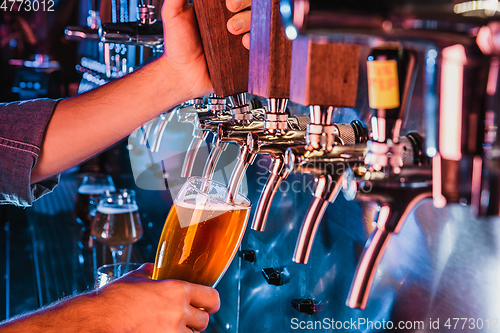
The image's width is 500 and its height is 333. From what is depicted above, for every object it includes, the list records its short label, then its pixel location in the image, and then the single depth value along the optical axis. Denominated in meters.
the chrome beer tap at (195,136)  1.10
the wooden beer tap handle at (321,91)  0.50
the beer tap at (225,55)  0.83
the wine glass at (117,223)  1.71
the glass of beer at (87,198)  2.25
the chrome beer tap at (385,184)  0.48
